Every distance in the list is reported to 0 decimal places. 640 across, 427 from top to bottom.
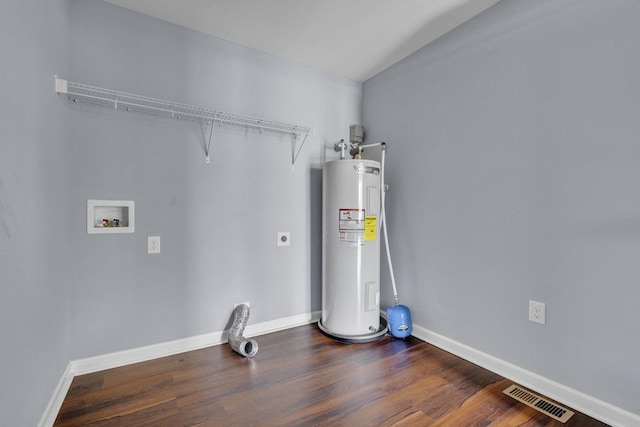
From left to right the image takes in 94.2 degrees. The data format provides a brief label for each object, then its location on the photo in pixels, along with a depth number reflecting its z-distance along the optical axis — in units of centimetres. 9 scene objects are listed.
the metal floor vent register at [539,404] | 155
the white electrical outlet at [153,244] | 210
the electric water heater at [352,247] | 244
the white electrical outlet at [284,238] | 267
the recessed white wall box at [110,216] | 192
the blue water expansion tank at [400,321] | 246
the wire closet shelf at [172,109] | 187
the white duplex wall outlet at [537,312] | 176
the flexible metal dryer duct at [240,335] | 216
